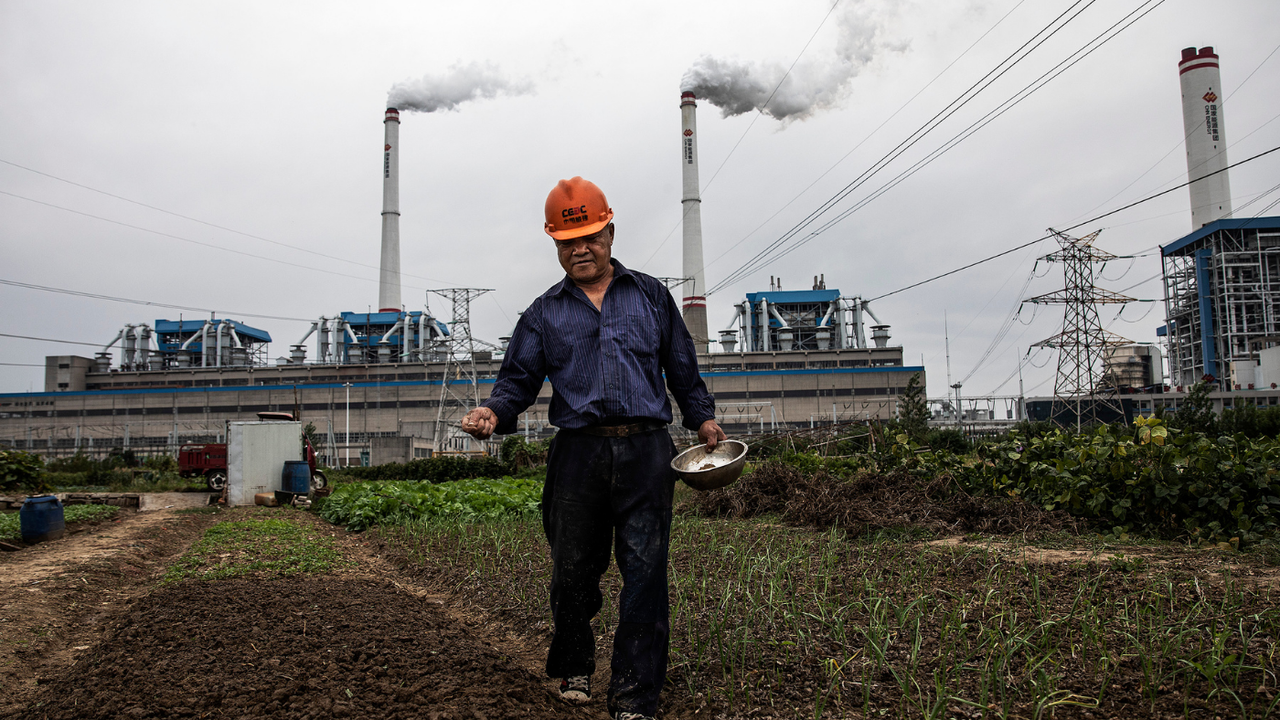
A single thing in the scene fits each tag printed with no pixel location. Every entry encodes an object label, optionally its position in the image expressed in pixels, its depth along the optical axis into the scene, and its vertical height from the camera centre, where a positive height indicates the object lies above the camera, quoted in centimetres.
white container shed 1505 -76
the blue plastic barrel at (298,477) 1469 -113
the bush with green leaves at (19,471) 1448 -93
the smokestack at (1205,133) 4125 +1489
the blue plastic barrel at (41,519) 813 -104
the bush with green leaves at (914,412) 1936 -6
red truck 1962 -115
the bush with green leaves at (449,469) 2088 -148
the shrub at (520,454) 2166 -117
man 249 -4
